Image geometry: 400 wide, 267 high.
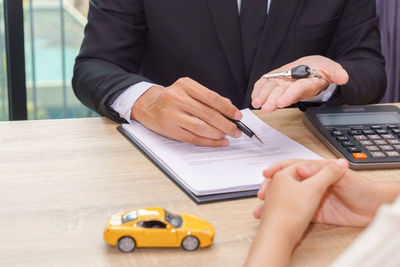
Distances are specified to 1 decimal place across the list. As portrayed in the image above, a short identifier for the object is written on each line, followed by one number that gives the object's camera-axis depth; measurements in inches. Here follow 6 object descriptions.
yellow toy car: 43.7
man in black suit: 68.7
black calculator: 53.9
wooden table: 43.7
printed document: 50.3
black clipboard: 48.8
